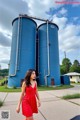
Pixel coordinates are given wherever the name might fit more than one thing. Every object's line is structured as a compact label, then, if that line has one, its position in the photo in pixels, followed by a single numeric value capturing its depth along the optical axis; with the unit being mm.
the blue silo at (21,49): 12804
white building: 24151
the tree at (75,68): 30535
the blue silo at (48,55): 13789
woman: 1678
